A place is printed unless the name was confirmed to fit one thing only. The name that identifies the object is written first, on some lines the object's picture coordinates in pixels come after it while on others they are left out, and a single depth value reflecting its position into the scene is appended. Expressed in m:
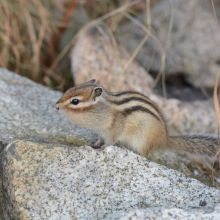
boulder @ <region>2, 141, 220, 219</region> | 3.89
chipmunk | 5.28
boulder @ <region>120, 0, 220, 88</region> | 9.21
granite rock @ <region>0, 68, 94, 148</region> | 5.26
